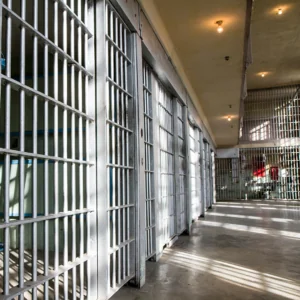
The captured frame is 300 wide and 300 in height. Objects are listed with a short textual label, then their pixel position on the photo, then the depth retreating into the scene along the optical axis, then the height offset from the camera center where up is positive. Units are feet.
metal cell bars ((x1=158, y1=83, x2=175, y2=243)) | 21.67 +1.08
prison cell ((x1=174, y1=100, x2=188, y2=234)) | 25.77 +0.53
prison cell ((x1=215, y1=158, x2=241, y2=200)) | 80.02 -0.33
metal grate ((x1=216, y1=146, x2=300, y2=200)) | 75.72 +0.42
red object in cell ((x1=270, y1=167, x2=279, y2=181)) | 76.33 +0.65
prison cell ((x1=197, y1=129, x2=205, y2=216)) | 43.05 +0.65
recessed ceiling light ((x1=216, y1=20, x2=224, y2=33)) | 19.65 +9.67
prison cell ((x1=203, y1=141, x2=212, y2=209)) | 53.16 +0.79
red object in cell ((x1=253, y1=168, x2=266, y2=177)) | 77.30 +0.95
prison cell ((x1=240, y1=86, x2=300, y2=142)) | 76.64 +15.43
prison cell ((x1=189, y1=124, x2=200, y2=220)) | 37.29 +0.82
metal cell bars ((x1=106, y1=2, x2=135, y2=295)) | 12.77 +1.64
